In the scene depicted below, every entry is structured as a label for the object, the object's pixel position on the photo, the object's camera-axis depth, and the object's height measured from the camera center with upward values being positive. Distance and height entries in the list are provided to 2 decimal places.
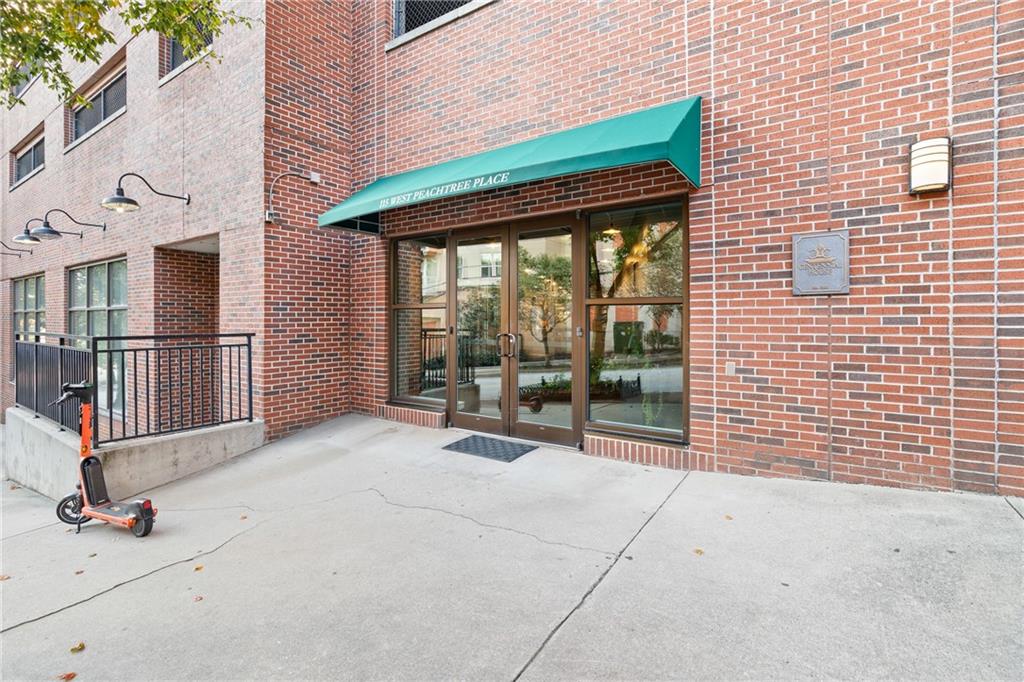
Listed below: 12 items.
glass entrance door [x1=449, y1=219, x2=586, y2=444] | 5.24 +0.05
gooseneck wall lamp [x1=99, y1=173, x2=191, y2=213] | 6.17 +1.69
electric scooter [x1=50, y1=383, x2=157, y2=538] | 3.59 -1.25
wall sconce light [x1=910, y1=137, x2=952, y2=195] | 3.35 +1.16
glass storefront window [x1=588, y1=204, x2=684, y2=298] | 4.62 +0.82
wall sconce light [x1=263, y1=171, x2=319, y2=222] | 6.05 +1.58
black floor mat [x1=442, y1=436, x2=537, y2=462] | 5.00 -1.17
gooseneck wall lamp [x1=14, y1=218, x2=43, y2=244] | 8.55 +1.75
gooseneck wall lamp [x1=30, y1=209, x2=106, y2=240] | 7.99 +1.71
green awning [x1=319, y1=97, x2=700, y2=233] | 3.76 +1.54
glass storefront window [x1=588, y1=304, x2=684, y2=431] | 4.62 -0.28
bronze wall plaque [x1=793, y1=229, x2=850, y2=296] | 3.73 +0.56
